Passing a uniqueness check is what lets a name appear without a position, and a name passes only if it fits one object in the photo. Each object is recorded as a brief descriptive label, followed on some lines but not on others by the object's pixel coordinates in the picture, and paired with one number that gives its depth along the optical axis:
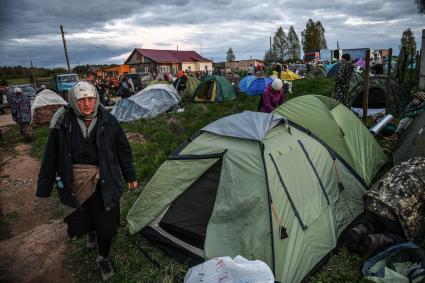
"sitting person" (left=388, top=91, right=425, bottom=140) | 6.77
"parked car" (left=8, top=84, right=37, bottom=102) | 19.76
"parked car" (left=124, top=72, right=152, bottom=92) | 25.51
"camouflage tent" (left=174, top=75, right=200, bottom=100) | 16.76
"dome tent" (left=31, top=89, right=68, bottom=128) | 13.02
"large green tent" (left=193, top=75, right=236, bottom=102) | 15.39
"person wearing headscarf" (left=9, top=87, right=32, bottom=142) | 9.97
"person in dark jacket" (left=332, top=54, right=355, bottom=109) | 8.92
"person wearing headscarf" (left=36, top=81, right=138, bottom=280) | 3.12
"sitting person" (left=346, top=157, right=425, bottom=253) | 3.62
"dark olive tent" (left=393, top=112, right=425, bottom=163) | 5.00
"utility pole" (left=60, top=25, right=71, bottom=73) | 27.80
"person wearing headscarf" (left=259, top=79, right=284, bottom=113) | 7.12
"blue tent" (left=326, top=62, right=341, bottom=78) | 23.99
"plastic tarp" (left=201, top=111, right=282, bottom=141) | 3.87
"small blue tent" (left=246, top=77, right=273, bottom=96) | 16.36
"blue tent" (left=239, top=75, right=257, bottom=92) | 17.65
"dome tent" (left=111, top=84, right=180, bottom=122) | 12.71
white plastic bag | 2.42
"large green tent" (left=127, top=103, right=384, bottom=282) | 3.39
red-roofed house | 45.88
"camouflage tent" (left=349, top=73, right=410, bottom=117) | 9.57
